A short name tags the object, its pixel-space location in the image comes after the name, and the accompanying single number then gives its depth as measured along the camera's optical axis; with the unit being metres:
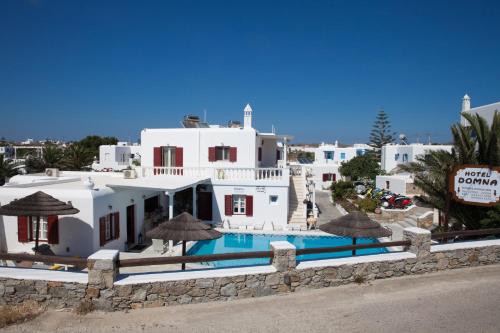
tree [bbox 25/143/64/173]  31.80
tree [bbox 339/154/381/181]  38.69
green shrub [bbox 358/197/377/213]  23.14
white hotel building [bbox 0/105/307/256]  12.88
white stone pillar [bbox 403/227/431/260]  8.62
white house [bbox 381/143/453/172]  43.20
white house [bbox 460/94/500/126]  17.65
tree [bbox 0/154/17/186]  24.54
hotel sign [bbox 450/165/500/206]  10.33
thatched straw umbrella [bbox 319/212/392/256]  10.28
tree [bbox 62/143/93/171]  34.66
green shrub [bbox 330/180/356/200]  29.59
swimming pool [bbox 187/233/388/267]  16.52
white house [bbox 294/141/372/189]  56.06
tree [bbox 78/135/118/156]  69.26
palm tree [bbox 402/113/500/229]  12.00
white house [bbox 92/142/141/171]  48.44
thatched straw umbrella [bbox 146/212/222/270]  10.12
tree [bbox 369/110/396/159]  64.81
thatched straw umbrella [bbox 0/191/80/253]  10.83
